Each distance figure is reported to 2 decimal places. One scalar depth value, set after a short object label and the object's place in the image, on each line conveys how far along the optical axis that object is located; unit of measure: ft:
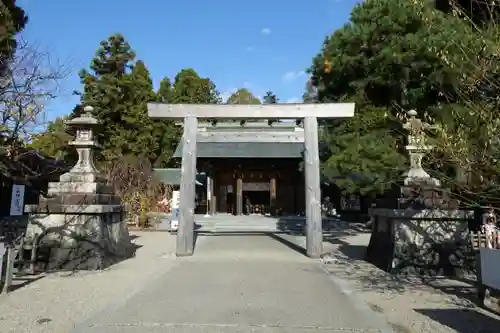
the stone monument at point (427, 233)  28.86
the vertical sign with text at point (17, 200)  39.85
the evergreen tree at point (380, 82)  25.63
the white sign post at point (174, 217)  64.80
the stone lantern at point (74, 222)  30.14
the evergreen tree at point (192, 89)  142.61
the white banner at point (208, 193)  89.65
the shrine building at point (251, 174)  86.43
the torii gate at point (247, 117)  38.14
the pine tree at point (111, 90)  109.40
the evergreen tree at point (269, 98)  170.86
